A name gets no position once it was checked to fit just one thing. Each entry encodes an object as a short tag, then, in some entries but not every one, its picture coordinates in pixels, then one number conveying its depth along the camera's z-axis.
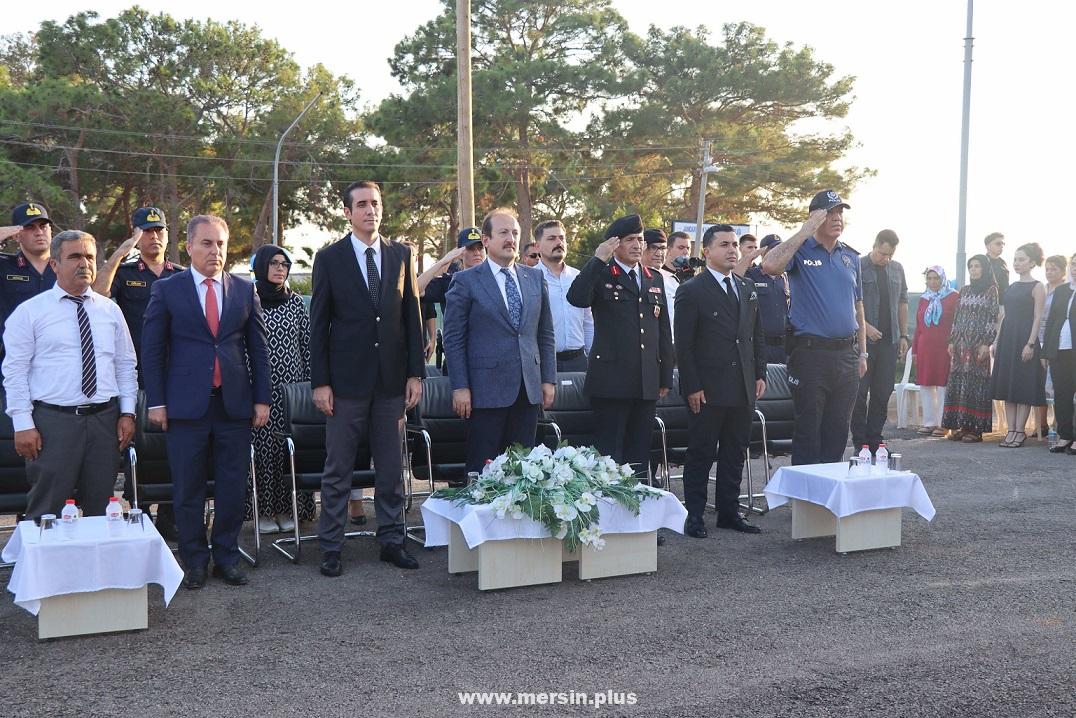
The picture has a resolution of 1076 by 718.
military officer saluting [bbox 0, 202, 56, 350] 6.58
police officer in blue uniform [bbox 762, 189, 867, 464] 6.82
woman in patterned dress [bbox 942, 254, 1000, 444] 11.14
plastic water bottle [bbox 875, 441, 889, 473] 6.29
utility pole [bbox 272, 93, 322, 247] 32.06
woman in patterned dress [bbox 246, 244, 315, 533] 6.54
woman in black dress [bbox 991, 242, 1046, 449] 10.68
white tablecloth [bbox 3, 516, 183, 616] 4.39
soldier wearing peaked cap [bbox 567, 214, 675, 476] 6.28
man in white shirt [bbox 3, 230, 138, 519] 5.06
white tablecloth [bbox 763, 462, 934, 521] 5.90
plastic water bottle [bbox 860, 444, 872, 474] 6.22
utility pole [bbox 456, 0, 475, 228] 13.63
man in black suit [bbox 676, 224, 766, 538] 6.50
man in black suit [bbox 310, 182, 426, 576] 5.65
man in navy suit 5.38
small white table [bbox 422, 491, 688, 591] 5.20
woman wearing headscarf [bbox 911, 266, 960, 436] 11.96
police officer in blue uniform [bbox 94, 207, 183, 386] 6.62
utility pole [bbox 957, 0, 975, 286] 14.54
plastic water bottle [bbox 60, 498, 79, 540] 4.62
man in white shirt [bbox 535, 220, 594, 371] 8.56
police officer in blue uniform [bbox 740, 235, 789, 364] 9.67
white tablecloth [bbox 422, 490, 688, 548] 5.16
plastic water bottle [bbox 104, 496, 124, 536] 4.83
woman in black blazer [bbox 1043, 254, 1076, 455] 10.31
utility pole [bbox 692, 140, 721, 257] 29.91
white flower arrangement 5.20
